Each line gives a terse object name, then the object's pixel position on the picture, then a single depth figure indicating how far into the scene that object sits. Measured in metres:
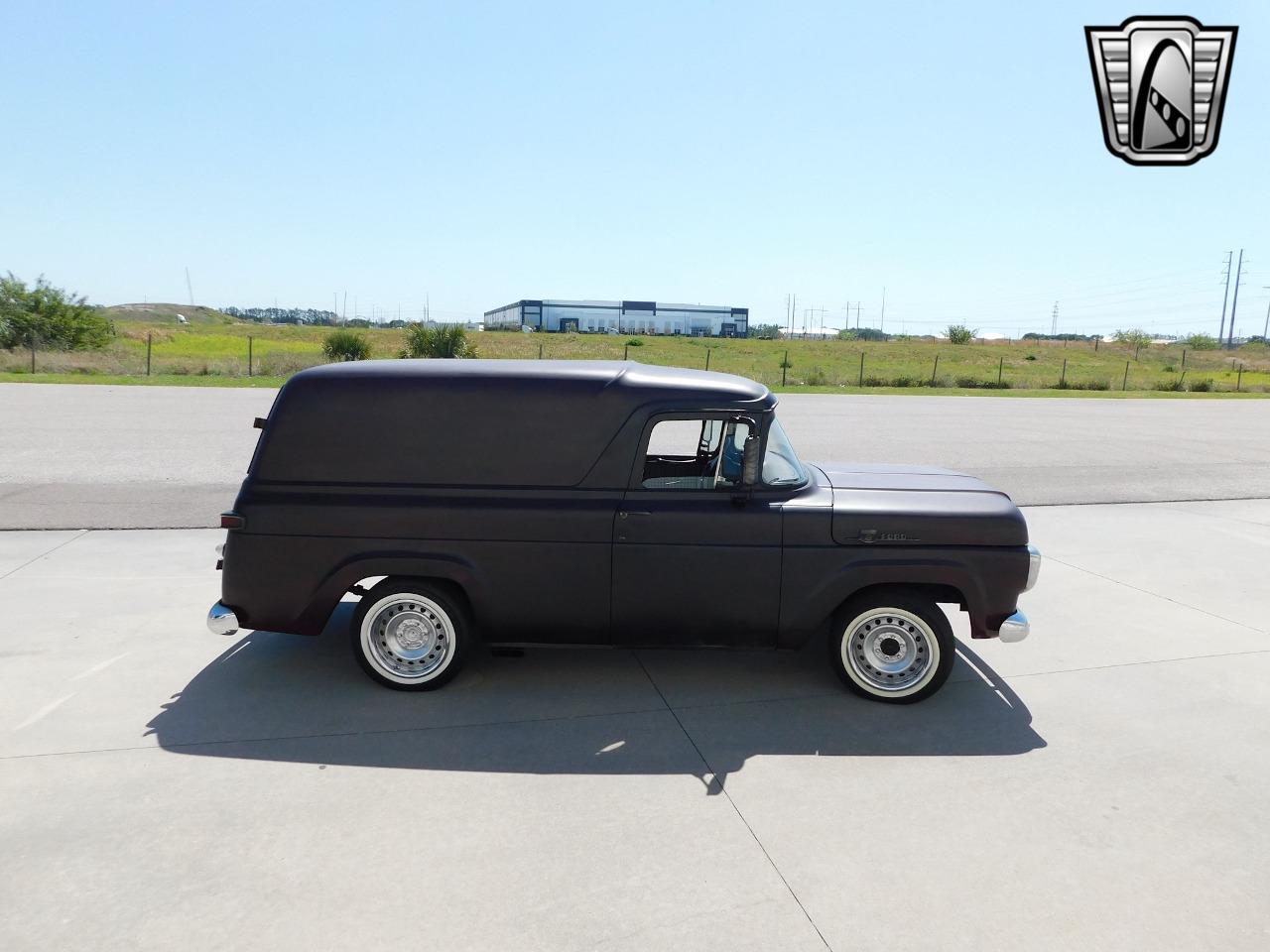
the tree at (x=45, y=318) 42.28
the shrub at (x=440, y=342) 34.84
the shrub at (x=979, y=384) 41.09
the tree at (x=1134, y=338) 110.53
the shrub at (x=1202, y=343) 108.00
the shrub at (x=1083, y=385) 41.94
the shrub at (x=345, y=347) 35.91
